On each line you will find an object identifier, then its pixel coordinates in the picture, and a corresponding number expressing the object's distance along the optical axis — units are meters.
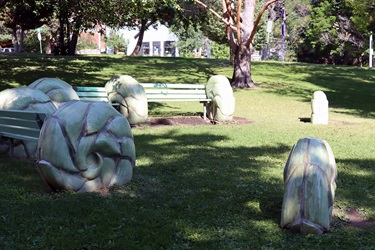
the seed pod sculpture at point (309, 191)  4.94
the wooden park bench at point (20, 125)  6.78
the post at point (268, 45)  46.34
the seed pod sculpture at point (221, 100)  13.17
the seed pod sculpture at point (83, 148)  5.96
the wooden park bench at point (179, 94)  13.41
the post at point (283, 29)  52.72
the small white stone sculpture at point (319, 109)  13.27
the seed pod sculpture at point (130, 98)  12.10
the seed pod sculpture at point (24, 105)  7.95
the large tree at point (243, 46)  22.42
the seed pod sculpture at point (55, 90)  8.99
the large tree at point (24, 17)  22.87
